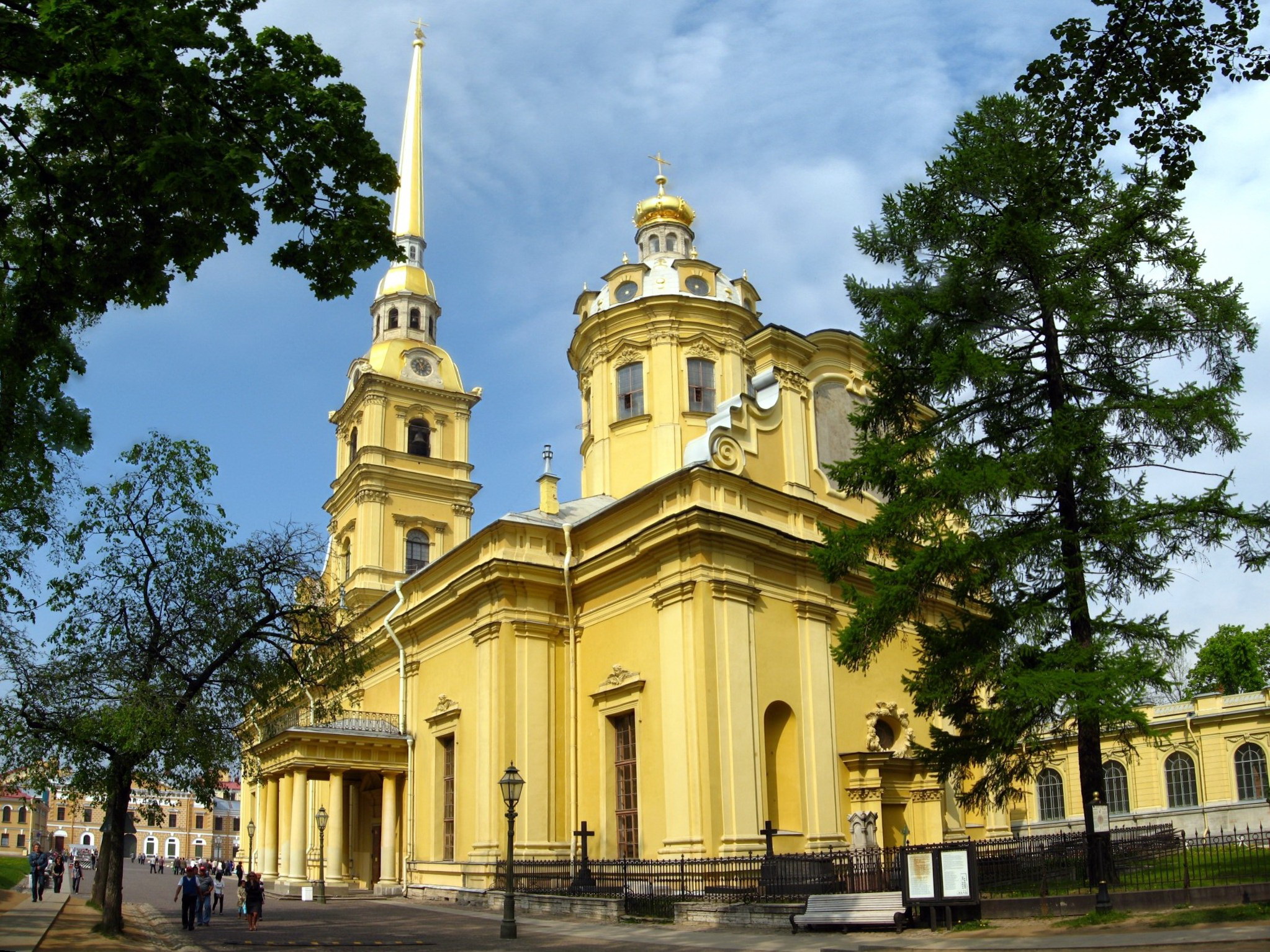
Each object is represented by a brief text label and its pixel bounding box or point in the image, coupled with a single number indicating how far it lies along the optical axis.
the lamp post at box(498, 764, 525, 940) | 18.66
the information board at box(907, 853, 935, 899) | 16.53
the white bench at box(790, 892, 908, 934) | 17.02
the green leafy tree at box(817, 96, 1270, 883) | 16.88
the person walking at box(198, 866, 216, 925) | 22.41
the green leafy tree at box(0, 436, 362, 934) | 19.03
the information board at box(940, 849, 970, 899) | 16.17
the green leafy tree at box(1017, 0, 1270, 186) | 8.20
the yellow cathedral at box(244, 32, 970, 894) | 23.48
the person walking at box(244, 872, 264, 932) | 20.88
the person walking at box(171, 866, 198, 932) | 20.86
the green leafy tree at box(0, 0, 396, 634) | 8.88
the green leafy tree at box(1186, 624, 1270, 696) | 53.81
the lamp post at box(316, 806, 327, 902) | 28.73
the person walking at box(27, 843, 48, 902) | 32.69
